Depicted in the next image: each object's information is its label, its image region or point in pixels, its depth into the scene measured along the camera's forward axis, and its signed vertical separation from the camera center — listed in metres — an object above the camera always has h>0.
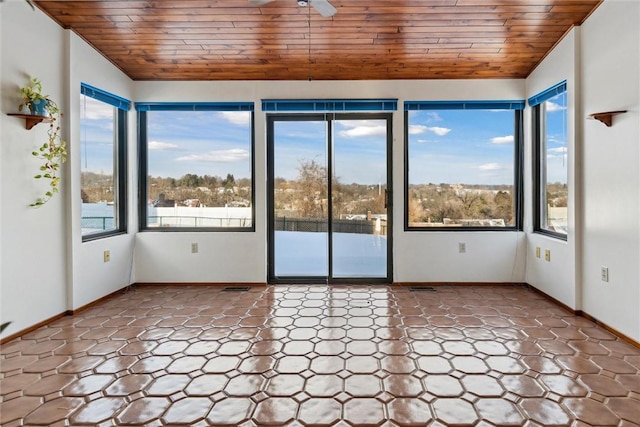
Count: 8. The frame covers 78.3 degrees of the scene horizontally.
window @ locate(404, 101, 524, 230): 4.65 +0.46
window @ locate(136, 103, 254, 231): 4.70 +0.48
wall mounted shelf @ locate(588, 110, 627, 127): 2.98 +0.70
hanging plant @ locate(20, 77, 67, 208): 3.02 +0.57
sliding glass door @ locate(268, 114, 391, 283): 4.68 +0.17
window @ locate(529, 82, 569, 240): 3.83 +0.50
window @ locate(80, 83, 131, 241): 3.82 +0.51
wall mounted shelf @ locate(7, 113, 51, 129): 2.96 +0.70
